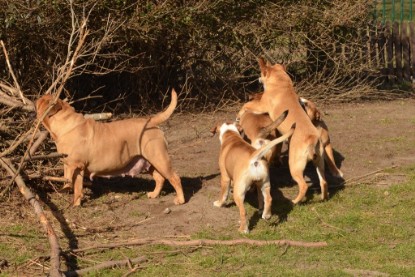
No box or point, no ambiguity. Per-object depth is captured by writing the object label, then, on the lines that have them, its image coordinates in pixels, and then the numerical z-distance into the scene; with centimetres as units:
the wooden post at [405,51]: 3208
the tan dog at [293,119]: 1552
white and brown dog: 1368
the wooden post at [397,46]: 3190
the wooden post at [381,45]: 3103
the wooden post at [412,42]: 3185
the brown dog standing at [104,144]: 1541
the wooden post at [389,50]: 3160
